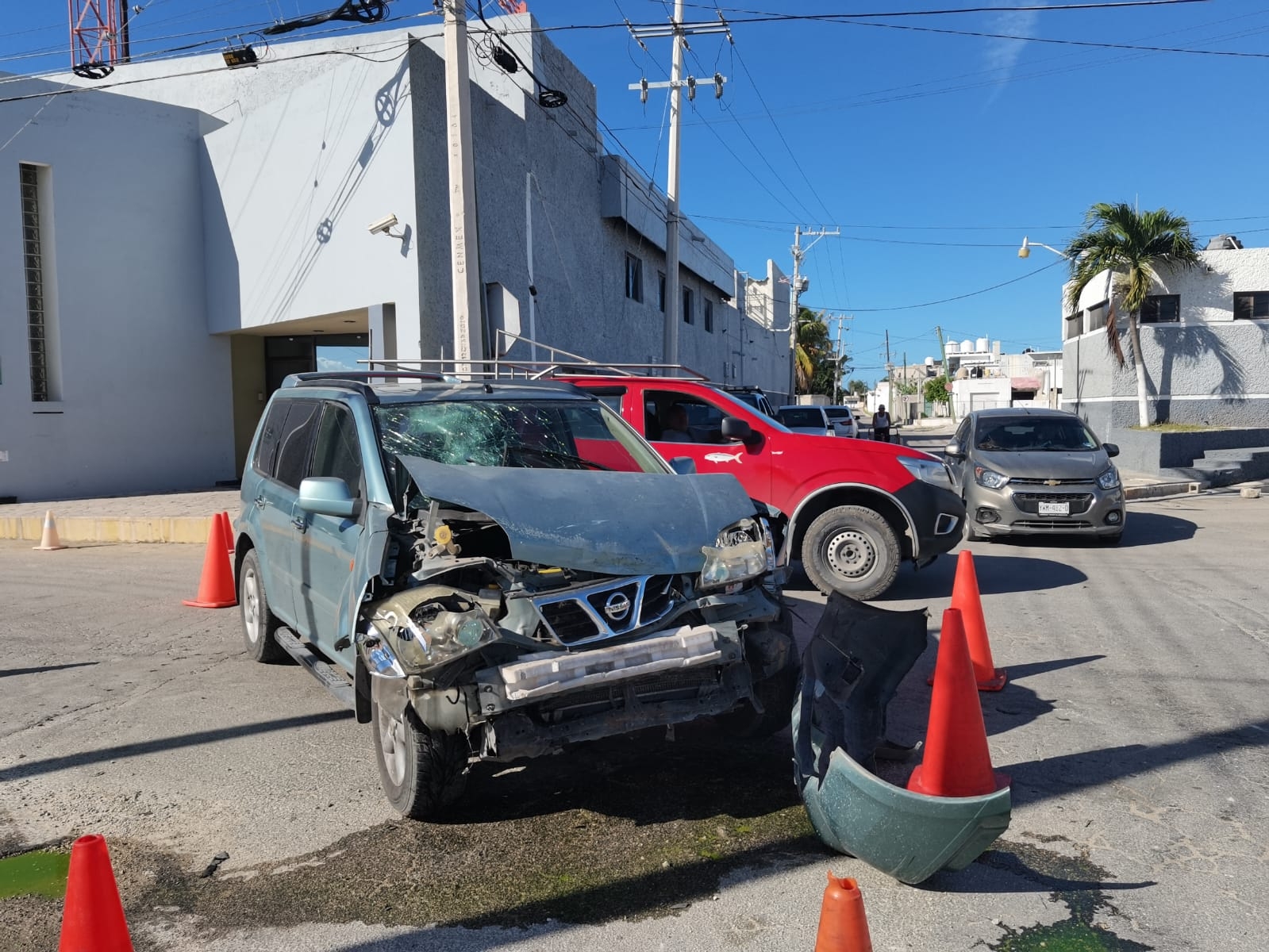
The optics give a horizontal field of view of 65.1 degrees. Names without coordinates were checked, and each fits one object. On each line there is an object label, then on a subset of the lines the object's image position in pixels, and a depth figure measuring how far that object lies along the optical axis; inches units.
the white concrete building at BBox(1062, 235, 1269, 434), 956.6
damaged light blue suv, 147.6
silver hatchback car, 450.9
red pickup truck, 328.8
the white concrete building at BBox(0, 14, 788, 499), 648.4
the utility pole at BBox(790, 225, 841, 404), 2134.6
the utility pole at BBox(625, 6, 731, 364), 902.4
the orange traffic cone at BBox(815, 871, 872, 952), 97.3
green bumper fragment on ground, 128.8
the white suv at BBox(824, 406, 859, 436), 1151.6
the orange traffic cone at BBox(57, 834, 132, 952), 100.2
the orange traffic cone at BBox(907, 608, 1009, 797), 152.2
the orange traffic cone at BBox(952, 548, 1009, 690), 225.0
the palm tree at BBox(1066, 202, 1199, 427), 934.4
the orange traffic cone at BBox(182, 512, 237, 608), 353.7
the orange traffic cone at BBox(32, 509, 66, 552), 514.3
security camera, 619.8
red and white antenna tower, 761.0
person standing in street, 1164.5
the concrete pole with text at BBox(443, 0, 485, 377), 487.5
